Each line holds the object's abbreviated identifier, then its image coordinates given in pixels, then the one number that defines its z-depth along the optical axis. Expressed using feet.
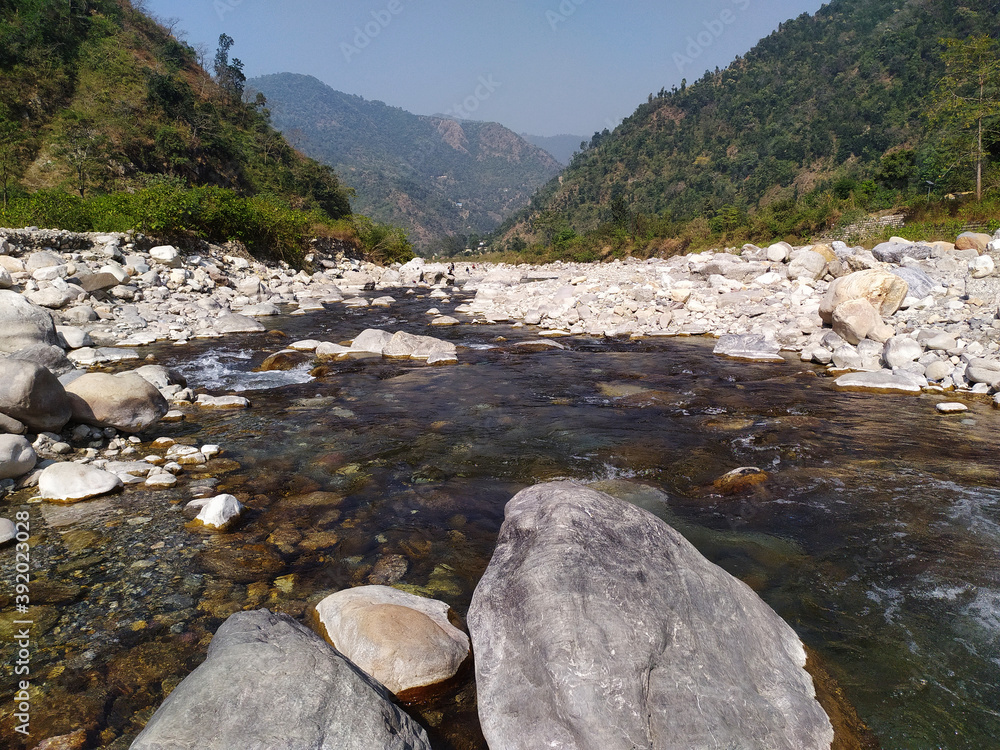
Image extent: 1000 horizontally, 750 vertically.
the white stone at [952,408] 20.85
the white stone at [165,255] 52.29
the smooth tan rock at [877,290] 31.27
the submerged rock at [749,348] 31.58
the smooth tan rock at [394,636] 8.28
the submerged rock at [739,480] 15.19
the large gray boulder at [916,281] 31.91
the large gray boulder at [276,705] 5.91
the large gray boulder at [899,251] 42.70
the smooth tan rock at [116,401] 17.35
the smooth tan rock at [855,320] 29.22
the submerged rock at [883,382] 23.86
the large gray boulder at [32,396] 15.02
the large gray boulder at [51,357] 19.85
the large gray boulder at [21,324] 22.63
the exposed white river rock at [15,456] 13.74
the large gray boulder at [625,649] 6.73
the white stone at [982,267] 31.45
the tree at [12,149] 69.67
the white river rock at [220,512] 12.85
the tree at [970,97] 65.82
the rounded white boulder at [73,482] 13.61
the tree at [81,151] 76.43
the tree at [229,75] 138.10
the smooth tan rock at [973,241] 43.37
